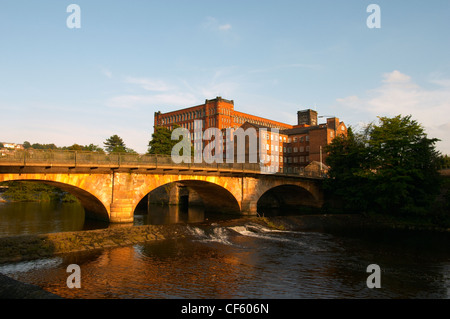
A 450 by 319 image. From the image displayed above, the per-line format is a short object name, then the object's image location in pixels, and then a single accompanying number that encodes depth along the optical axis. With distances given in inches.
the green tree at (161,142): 2898.6
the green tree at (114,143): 4202.8
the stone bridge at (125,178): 1152.9
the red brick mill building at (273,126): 3708.2
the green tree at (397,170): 1728.6
